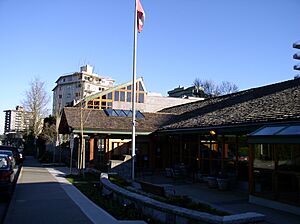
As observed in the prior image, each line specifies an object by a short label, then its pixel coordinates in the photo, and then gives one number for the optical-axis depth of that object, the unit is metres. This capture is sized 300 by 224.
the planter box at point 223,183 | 15.38
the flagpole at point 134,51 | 17.73
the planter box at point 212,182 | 16.00
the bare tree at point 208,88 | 67.68
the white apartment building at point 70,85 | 90.60
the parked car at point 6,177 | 11.63
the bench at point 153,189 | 11.37
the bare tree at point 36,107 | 47.19
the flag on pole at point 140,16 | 17.92
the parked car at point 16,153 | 25.18
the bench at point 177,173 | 19.28
